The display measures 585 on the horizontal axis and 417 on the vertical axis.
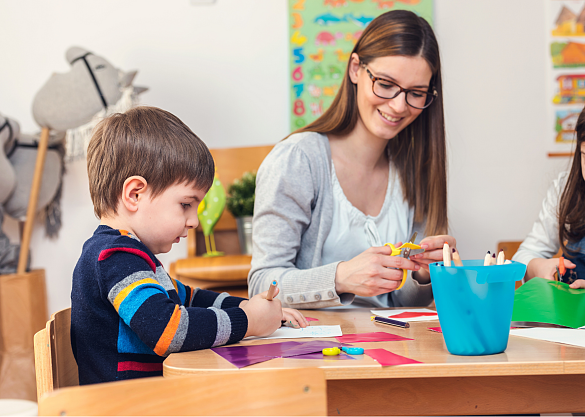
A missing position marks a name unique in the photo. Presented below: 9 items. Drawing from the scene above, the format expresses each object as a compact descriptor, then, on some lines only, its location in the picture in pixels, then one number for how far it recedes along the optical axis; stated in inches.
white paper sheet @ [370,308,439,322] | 34.9
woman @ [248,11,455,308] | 47.1
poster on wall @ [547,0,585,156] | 94.3
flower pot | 82.7
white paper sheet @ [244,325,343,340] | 30.2
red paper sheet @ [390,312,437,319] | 35.7
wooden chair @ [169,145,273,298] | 74.2
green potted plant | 83.3
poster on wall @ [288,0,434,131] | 94.3
